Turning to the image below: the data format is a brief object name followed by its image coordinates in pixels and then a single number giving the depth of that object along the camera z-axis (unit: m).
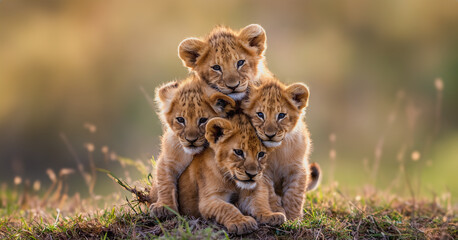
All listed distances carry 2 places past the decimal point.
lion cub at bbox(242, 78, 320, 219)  10.69
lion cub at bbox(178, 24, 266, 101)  11.50
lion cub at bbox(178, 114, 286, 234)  10.40
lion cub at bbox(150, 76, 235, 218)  10.87
